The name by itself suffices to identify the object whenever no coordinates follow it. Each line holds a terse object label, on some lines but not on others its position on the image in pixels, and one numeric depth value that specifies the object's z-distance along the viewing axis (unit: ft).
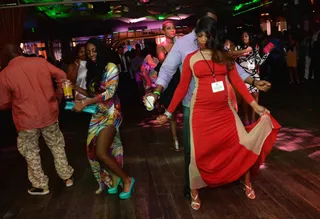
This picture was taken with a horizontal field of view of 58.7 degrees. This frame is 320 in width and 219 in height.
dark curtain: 15.20
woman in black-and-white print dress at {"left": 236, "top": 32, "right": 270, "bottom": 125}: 14.09
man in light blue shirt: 7.80
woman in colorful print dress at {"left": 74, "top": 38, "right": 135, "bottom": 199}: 8.38
